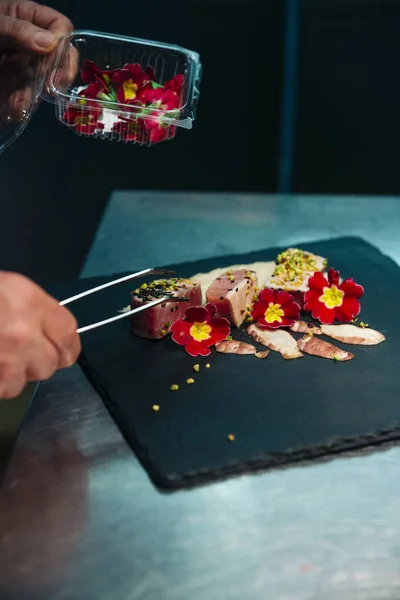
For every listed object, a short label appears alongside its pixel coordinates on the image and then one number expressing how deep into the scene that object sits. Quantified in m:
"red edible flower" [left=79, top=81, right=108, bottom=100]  0.75
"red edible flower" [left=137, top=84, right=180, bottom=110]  0.75
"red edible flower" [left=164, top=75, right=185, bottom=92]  0.76
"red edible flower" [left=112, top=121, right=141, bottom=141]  0.74
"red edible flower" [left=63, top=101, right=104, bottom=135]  0.74
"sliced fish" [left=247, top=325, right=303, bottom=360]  0.71
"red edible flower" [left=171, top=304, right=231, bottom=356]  0.72
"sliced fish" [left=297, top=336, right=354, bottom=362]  0.71
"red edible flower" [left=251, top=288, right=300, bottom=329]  0.74
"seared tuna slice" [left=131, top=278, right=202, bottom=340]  0.73
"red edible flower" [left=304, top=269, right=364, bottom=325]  0.75
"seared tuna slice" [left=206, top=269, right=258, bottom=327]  0.74
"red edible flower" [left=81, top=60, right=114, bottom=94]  0.76
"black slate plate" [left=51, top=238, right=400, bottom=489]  0.62
